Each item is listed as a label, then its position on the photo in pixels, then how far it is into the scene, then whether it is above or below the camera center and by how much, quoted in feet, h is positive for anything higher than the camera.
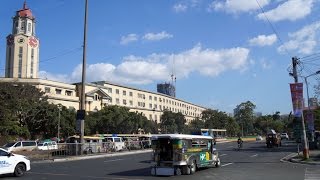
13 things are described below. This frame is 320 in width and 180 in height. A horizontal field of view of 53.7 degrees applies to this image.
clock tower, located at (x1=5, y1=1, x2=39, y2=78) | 327.92 +80.64
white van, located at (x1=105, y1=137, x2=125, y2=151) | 126.26 -5.82
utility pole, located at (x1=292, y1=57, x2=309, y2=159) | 77.37 +11.23
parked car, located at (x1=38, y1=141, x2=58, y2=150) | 108.52 -5.03
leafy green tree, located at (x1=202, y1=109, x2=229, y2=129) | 344.28 +9.94
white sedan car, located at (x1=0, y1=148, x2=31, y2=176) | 50.51 -4.97
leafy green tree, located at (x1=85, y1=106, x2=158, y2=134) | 237.01 +7.35
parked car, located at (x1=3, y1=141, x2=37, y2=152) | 115.29 -4.84
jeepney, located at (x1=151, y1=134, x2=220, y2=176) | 52.22 -4.12
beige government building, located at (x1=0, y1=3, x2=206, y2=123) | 270.64 +43.34
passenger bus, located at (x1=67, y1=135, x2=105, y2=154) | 102.66 -5.36
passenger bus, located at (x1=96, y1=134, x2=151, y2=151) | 130.04 -5.98
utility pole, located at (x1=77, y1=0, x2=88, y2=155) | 99.01 +11.11
